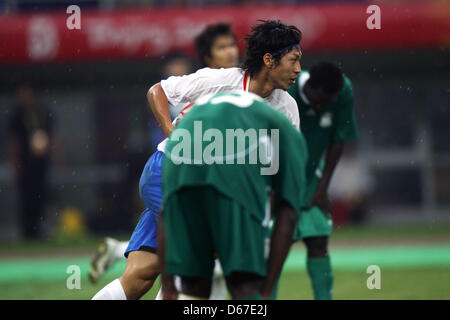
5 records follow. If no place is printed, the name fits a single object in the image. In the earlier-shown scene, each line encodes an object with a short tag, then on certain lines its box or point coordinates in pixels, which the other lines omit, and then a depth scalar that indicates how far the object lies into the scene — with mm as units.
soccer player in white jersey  7723
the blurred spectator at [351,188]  29969
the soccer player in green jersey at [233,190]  5988
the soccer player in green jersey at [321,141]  11164
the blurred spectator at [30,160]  26469
